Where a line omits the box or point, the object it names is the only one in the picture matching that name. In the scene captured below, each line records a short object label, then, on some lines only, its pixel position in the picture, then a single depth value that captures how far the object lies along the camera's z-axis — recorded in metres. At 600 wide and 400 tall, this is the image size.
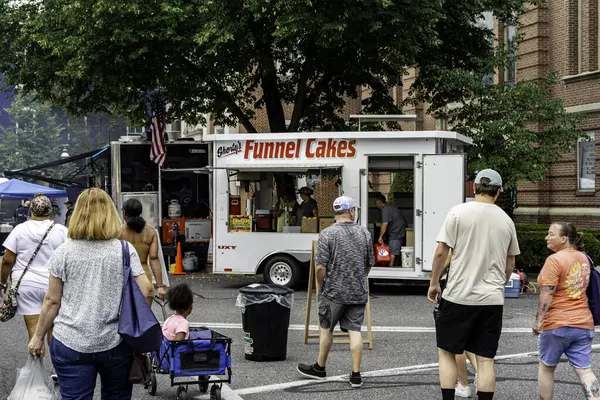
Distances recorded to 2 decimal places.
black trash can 10.04
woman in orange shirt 6.91
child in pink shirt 8.05
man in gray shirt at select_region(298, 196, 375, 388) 8.91
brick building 24.80
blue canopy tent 29.67
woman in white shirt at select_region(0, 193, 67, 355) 7.84
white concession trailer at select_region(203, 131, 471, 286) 16.53
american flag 21.59
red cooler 17.92
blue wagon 7.94
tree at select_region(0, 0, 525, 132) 19.31
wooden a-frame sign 10.95
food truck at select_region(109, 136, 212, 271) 22.03
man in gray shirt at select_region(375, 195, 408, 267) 17.20
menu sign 17.80
